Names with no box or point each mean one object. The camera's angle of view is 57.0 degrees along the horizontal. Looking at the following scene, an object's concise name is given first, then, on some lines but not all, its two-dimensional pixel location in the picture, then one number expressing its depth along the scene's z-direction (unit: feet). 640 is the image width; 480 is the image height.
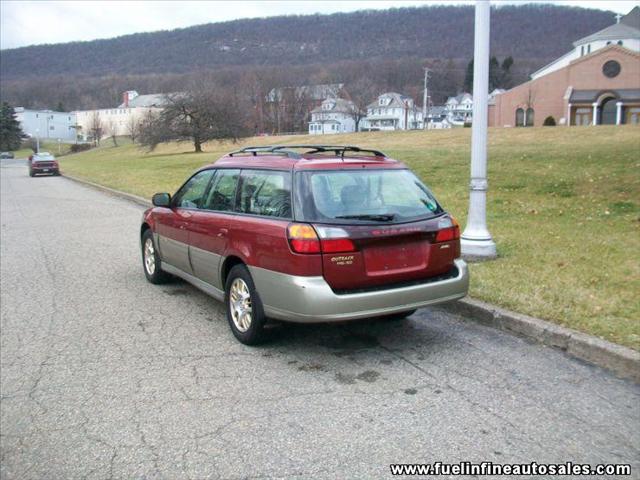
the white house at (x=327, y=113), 374.02
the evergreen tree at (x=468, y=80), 404.86
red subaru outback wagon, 14.46
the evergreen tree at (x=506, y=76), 392.06
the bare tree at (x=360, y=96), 358.94
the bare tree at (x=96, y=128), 334.60
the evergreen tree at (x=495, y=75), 386.73
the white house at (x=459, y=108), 432.25
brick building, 187.11
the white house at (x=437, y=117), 416.54
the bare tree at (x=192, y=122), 186.60
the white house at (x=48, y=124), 388.16
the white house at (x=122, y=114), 222.89
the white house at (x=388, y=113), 402.72
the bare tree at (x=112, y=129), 312.60
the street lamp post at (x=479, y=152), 23.66
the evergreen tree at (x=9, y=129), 364.79
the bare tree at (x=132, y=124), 256.62
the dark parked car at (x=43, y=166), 124.88
